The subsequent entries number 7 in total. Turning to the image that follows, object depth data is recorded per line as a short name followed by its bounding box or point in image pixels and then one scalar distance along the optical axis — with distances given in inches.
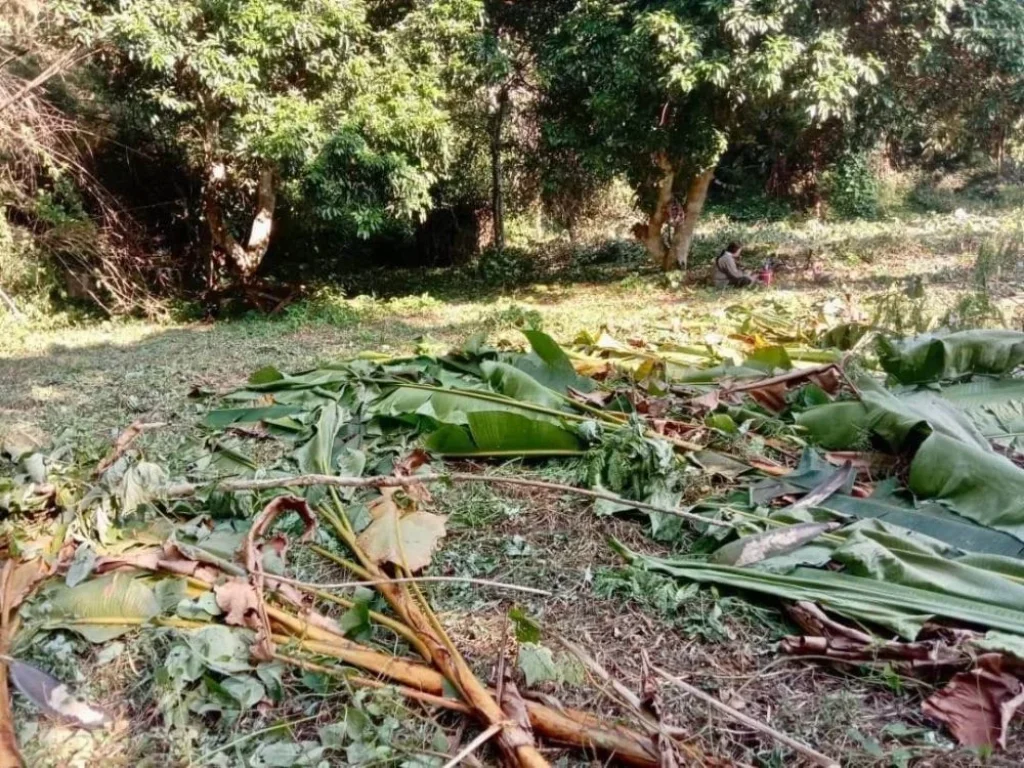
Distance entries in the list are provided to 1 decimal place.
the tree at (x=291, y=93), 257.3
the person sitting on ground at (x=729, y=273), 308.7
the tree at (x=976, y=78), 297.4
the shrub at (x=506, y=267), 419.8
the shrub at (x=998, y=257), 236.4
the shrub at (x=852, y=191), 505.7
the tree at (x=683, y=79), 258.8
